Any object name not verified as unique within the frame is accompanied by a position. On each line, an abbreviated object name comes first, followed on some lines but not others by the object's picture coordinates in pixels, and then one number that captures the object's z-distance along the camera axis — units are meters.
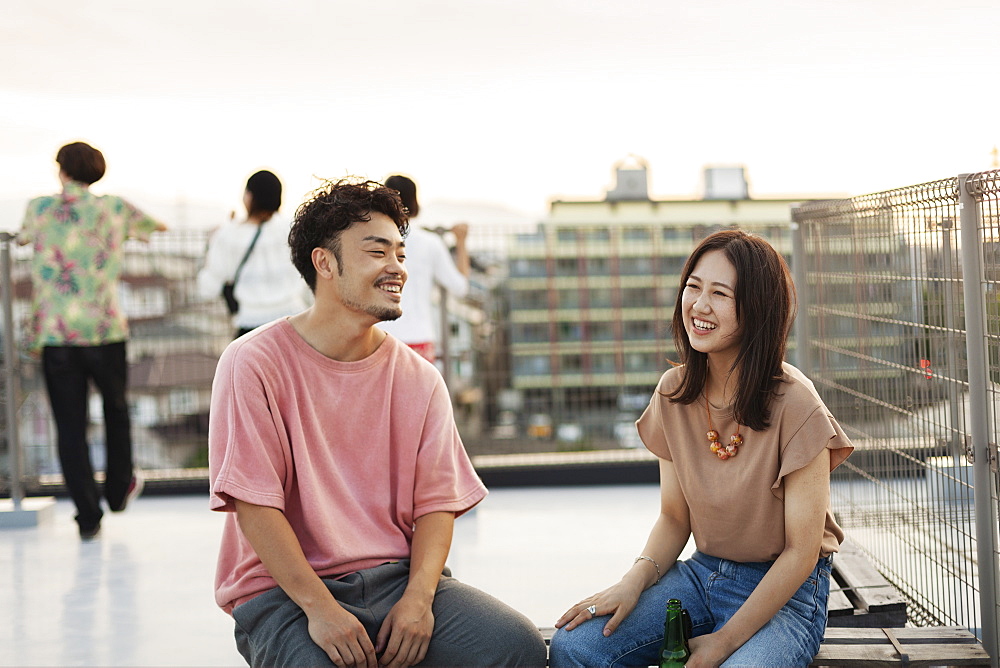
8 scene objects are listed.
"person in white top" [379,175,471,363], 4.48
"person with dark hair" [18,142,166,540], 4.34
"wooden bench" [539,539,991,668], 2.19
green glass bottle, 1.94
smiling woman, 2.00
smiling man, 2.00
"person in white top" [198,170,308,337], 4.34
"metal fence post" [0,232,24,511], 4.87
